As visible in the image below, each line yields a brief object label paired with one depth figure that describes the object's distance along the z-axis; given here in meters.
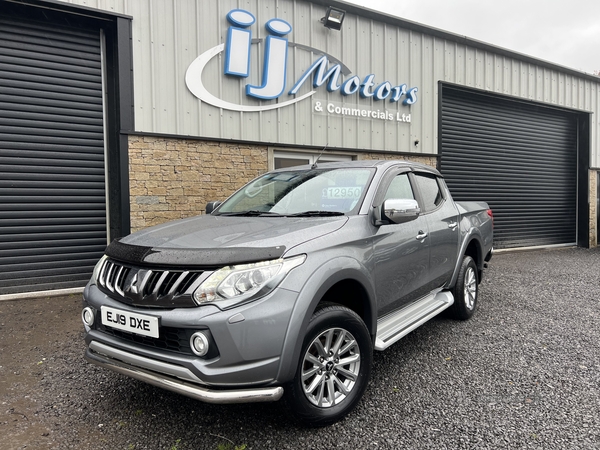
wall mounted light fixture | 7.53
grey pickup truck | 2.04
